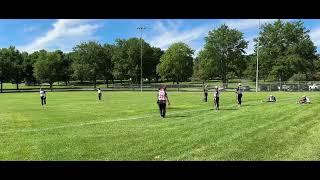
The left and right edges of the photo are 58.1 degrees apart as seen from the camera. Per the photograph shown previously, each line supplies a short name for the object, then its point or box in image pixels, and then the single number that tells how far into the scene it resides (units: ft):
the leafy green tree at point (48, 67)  179.93
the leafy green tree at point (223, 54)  179.93
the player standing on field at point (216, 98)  49.76
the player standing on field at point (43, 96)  63.76
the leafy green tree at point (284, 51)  155.47
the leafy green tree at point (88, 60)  186.18
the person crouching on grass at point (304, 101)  57.68
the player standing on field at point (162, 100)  41.09
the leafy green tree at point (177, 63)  186.07
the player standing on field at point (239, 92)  54.11
